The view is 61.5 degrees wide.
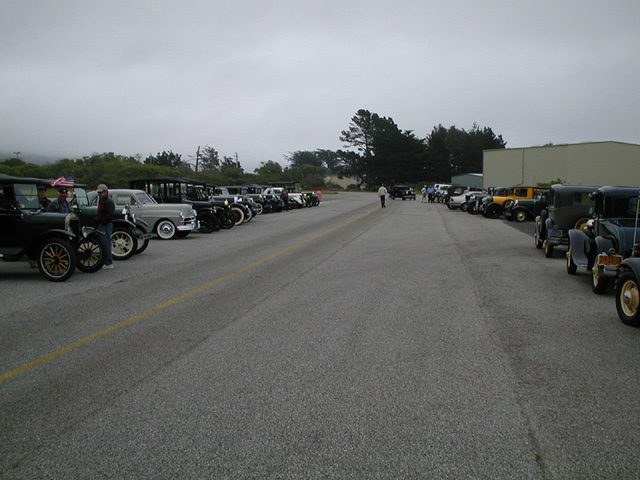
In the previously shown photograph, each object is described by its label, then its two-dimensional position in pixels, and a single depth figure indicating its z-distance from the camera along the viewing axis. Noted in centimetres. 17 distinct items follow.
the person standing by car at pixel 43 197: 1123
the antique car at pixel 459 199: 3853
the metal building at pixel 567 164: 4947
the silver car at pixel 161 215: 1797
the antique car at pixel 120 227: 1146
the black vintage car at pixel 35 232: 1023
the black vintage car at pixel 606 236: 875
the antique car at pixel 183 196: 2108
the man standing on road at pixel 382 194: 3978
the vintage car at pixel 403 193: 6606
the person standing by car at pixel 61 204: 1234
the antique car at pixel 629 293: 676
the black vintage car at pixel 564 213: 1359
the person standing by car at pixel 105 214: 1123
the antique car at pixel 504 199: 2959
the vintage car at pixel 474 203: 3370
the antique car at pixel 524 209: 2658
